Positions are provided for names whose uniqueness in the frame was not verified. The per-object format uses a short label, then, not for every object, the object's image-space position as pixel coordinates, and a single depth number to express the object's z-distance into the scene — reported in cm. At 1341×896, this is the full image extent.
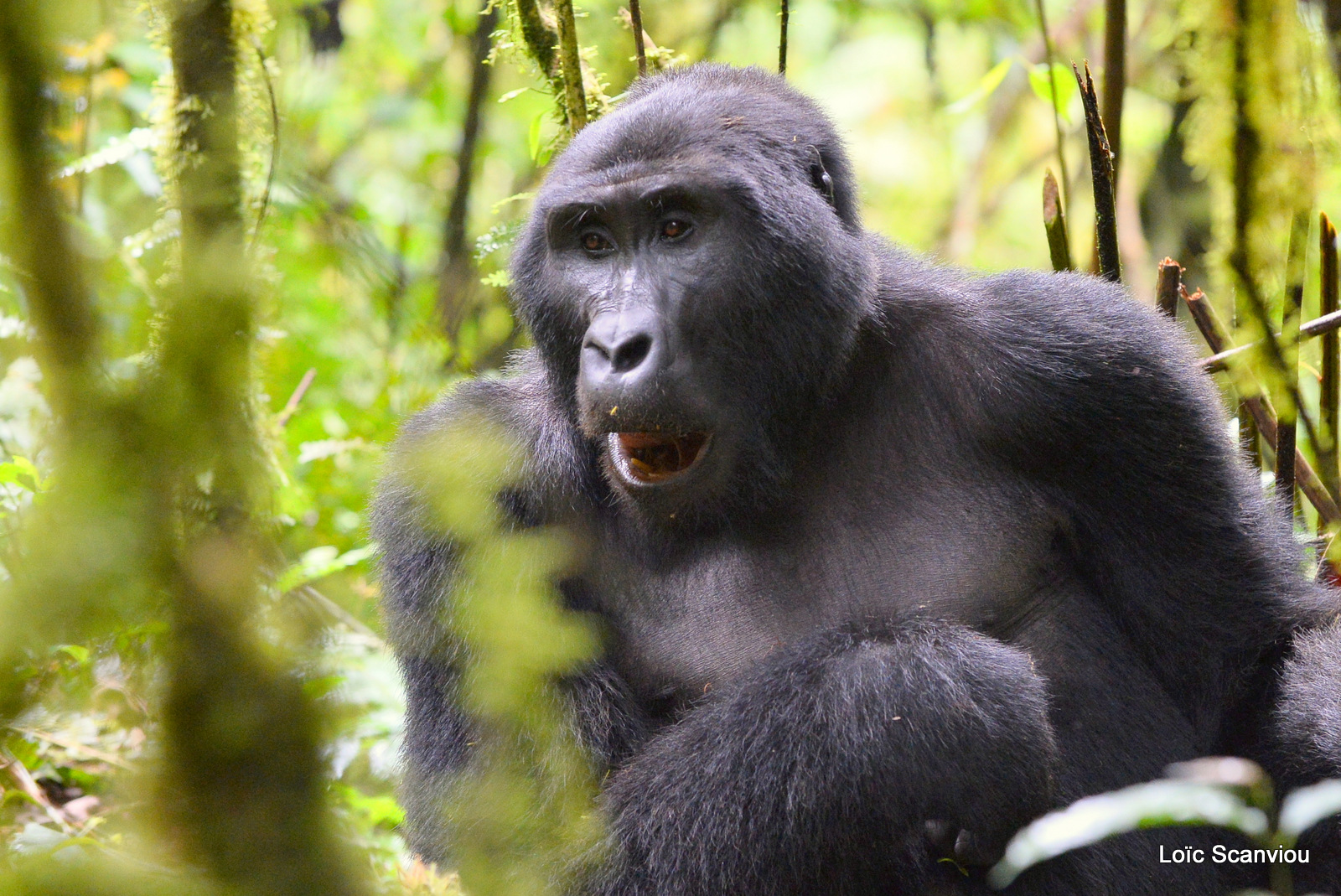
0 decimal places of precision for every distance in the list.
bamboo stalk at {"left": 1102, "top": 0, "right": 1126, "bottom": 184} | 730
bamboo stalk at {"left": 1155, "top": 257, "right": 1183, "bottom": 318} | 707
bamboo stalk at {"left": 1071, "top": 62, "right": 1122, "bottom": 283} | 635
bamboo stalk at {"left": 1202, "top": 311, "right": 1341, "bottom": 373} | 629
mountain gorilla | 548
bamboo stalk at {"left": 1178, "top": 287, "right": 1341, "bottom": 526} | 697
